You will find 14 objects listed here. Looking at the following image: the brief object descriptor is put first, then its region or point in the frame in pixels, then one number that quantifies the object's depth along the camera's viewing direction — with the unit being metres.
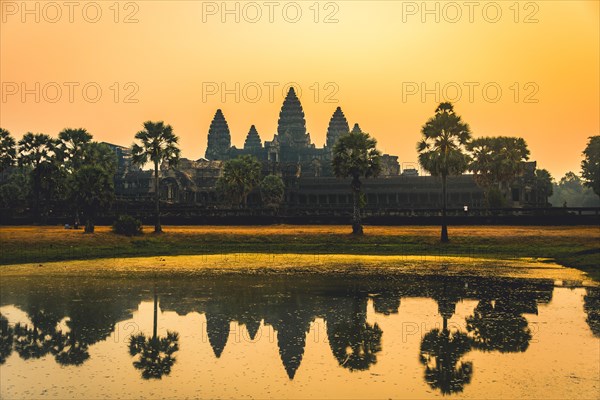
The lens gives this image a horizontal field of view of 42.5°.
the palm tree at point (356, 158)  73.88
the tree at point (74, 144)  95.12
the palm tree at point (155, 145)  75.38
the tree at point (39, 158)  92.19
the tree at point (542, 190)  127.75
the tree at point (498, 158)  99.12
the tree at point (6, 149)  93.25
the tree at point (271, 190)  127.25
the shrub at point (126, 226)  67.81
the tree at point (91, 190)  70.31
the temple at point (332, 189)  124.31
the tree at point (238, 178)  98.12
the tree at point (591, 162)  139.75
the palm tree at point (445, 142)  67.81
